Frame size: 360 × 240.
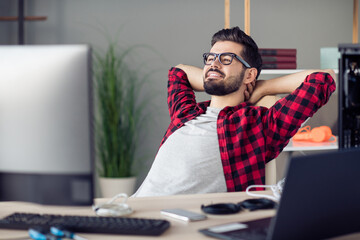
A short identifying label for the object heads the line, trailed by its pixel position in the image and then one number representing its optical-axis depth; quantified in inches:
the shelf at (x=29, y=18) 134.0
